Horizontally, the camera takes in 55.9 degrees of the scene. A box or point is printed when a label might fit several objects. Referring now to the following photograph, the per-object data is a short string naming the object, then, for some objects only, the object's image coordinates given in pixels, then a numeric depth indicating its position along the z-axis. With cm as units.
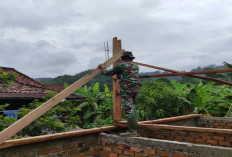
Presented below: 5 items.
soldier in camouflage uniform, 296
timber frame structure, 233
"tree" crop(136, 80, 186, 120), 779
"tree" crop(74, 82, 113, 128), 908
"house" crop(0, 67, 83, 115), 651
